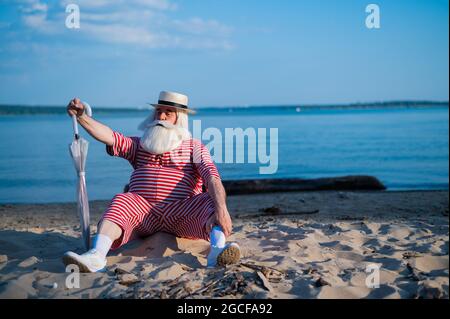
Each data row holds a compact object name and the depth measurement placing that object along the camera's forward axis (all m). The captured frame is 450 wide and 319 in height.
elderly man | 4.01
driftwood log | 9.23
